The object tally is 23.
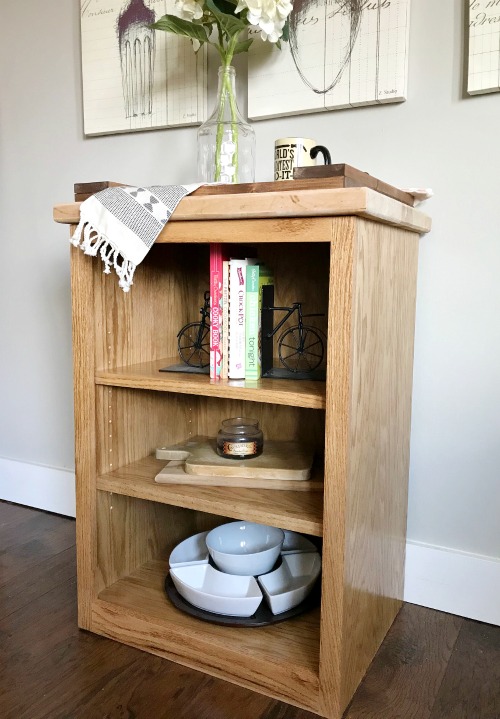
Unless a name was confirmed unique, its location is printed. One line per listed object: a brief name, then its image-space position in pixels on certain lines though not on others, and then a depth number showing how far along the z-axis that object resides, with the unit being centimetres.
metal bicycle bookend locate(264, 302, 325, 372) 129
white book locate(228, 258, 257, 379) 117
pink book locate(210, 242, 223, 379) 119
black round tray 116
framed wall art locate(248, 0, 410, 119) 126
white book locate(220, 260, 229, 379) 118
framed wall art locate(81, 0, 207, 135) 151
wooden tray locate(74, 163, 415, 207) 94
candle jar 127
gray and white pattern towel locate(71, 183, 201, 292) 104
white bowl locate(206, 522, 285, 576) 123
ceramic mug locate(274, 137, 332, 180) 116
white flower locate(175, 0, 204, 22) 124
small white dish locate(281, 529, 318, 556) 135
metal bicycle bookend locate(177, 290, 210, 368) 137
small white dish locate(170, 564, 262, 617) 116
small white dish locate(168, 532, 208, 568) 132
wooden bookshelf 98
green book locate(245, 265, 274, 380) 117
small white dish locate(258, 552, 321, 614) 118
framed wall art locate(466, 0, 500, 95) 117
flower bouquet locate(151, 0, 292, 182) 122
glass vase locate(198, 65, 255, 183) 126
